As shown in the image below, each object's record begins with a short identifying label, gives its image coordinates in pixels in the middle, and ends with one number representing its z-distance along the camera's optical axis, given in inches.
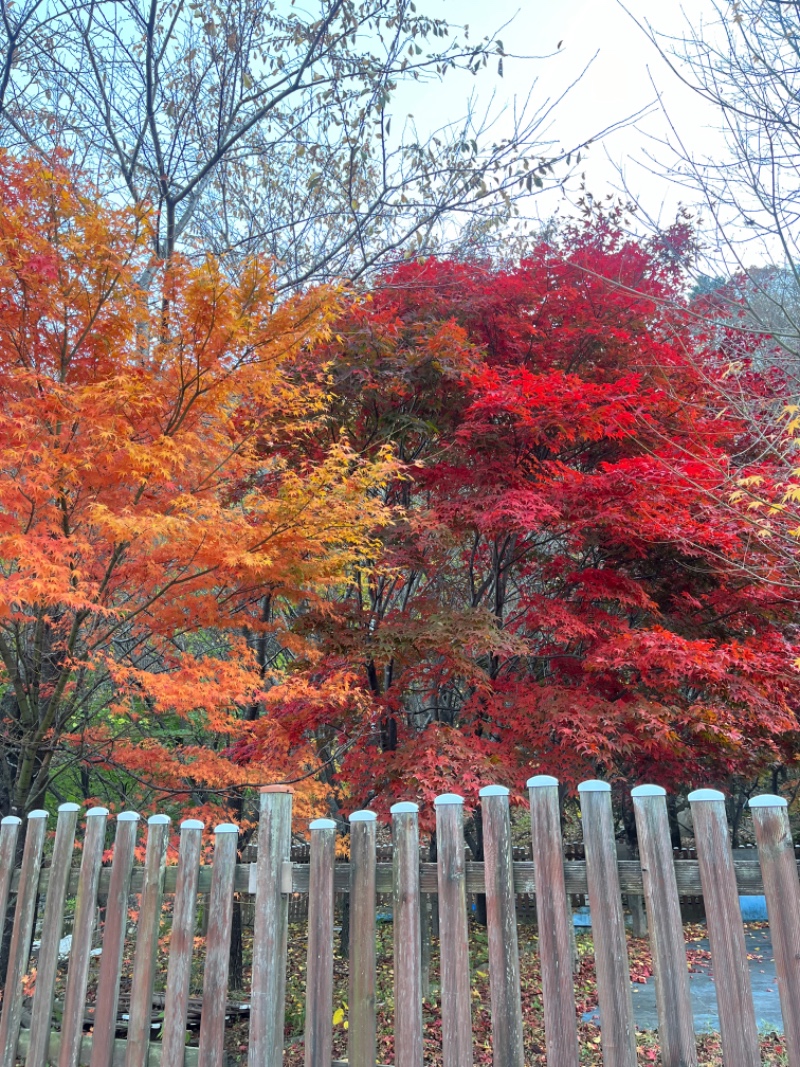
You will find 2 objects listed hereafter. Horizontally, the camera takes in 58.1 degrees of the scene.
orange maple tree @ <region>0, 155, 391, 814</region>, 152.8
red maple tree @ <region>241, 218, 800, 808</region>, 205.5
